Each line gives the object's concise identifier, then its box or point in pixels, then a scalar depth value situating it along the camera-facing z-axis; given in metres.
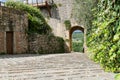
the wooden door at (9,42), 10.95
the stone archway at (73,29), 16.17
